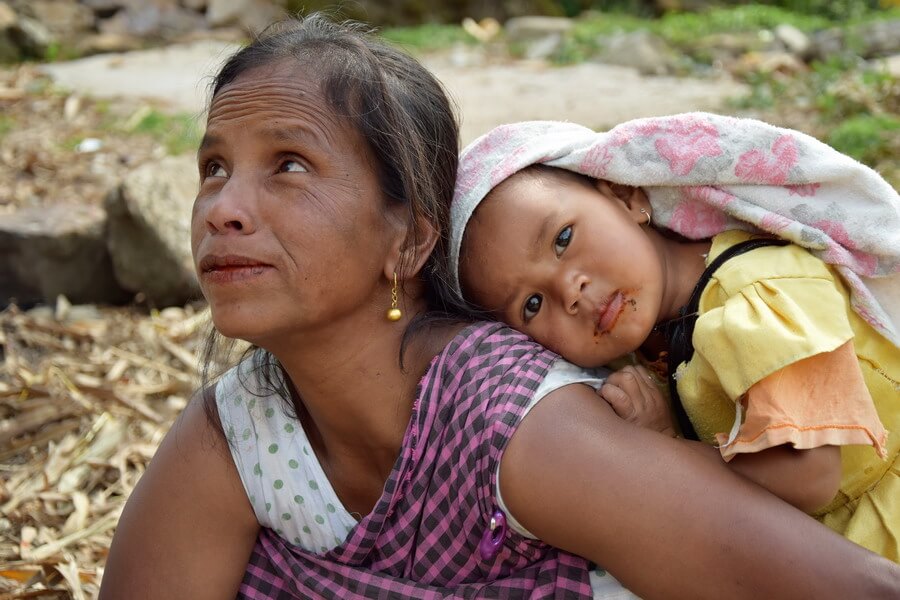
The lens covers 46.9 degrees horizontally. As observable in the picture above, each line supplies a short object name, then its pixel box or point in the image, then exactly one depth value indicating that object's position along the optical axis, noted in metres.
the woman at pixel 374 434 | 1.84
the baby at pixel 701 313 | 1.82
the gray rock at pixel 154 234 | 4.85
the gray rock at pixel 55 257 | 5.04
